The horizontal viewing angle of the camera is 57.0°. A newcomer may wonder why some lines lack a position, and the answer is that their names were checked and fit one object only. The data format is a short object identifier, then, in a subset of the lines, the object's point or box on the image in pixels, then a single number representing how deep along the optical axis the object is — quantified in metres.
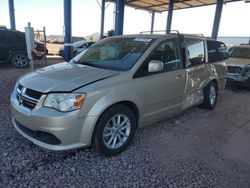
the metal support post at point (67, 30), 8.65
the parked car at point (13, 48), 10.10
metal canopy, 17.70
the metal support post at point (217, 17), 15.70
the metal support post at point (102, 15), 19.67
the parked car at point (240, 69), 8.18
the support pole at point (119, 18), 10.81
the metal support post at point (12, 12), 13.80
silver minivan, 2.84
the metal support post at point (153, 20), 22.92
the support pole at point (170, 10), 17.89
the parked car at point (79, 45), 15.78
